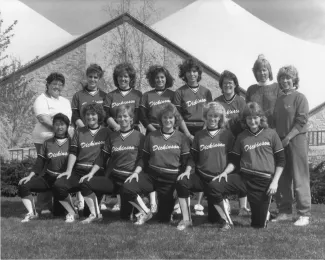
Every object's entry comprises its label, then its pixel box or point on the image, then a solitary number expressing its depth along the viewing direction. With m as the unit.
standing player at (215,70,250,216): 6.72
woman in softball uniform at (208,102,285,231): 6.23
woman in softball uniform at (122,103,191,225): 6.46
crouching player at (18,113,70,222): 6.84
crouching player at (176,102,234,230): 6.36
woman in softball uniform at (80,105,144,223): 6.58
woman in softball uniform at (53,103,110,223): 6.79
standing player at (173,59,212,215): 6.93
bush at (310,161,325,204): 10.57
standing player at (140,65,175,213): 6.99
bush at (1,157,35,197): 10.60
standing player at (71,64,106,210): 7.21
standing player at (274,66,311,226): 6.50
